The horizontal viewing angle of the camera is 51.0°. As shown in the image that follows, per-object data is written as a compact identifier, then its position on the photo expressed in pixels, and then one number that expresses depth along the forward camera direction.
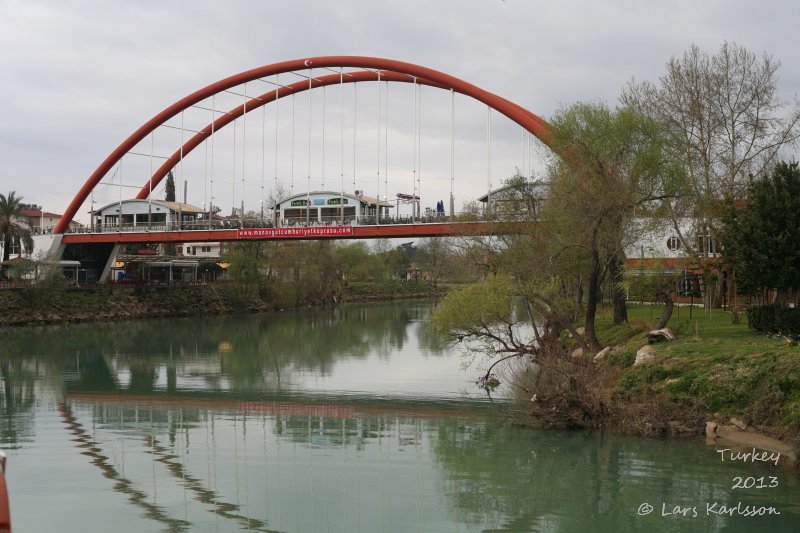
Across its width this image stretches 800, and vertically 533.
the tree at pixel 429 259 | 102.31
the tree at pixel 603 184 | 24.89
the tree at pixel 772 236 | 24.77
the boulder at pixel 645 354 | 21.77
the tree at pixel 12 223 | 58.59
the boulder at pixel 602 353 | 24.57
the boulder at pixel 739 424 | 17.28
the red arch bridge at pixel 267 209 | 48.41
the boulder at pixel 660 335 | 23.41
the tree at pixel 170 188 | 100.75
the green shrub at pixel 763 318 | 24.61
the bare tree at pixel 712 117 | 33.28
